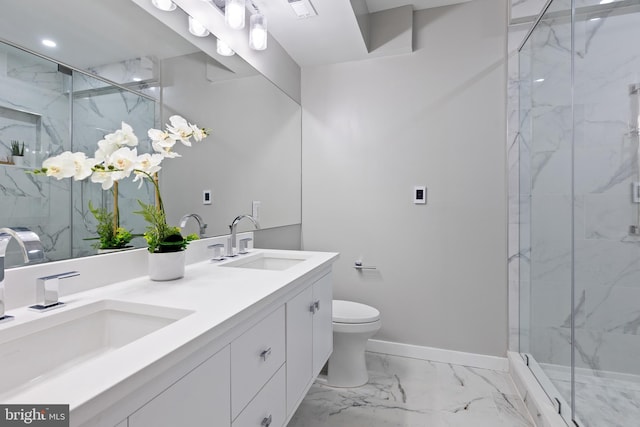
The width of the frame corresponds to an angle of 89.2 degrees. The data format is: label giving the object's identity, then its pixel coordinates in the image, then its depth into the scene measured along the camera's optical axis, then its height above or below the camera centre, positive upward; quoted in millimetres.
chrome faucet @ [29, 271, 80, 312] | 828 -211
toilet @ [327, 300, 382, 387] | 1945 -832
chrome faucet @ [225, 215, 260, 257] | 1688 -150
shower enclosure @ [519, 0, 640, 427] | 1497 +0
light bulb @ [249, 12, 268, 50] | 1719 +962
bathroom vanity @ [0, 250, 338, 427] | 526 -307
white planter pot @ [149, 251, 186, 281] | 1132 -195
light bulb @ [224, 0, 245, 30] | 1547 +946
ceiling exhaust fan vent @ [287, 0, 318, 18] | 1818 +1167
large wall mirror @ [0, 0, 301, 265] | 850 +358
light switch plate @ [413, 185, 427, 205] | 2367 +124
